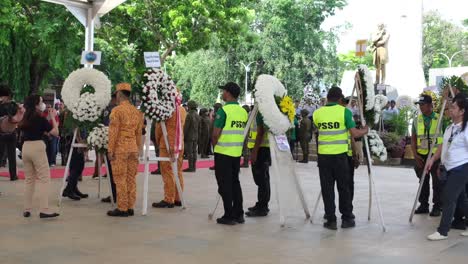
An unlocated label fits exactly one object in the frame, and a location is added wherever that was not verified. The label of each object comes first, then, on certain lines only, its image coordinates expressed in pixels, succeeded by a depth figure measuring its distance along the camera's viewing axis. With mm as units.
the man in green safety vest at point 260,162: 9016
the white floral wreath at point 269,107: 8586
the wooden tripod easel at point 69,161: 9931
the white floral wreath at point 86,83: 9969
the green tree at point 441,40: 72250
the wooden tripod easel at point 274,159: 8703
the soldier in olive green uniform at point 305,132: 20453
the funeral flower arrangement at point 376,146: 8992
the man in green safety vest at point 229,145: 8508
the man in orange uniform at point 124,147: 8984
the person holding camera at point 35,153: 8562
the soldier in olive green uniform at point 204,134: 21484
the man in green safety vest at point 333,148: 8289
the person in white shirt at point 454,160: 7586
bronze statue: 25938
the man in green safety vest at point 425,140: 9547
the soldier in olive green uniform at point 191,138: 16375
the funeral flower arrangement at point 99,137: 9750
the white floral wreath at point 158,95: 9305
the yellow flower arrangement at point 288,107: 8791
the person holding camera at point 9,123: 10688
